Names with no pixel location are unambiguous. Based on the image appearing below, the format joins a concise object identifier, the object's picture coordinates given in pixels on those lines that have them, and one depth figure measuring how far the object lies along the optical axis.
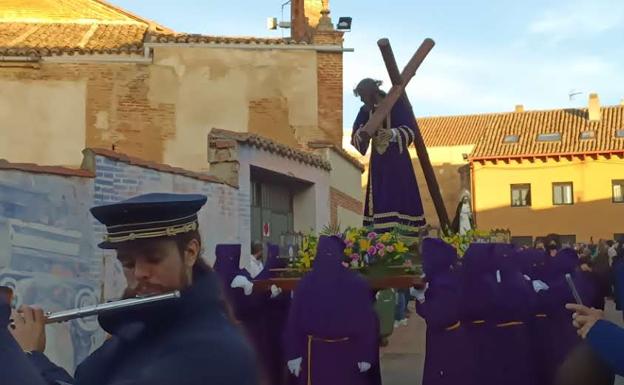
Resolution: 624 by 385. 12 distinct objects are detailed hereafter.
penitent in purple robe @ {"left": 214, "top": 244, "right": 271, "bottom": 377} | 7.74
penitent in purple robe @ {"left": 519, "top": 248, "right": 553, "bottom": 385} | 7.96
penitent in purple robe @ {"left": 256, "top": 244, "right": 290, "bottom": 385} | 8.09
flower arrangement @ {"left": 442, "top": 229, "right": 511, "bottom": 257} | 7.76
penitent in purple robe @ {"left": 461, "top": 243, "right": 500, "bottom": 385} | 6.94
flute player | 2.04
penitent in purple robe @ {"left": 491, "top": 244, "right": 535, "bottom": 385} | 7.24
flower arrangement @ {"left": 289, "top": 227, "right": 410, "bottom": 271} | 7.04
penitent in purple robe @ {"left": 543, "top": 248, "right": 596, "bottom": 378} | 8.05
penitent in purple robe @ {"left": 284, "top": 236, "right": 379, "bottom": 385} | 6.57
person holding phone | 2.92
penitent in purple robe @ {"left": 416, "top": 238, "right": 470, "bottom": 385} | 6.66
